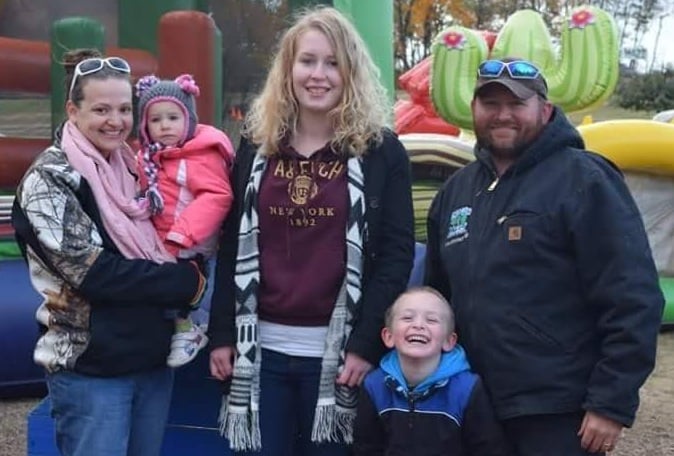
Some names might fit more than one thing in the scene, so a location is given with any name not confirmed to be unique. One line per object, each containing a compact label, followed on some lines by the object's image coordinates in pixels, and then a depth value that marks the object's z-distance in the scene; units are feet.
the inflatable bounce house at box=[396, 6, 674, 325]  23.59
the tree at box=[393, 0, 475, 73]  89.71
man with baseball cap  7.28
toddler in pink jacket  8.34
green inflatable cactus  25.80
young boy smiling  7.73
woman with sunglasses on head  7.77
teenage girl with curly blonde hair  8.16
